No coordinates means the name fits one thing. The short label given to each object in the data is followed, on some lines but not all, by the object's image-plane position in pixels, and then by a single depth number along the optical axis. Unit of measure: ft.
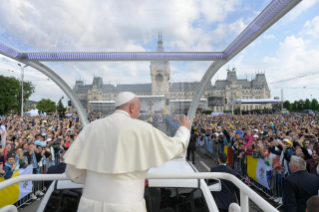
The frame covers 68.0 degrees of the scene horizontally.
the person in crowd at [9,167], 18.42
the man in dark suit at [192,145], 36.06
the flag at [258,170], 21.87
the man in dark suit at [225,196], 12.10
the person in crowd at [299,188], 12.07
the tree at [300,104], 310.59
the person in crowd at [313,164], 16.85
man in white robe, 5.54
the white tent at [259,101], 189.26
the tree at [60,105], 281.17
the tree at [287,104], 336.76
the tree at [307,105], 305.22
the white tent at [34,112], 84.87
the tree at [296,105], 313.18
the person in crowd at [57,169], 15.61
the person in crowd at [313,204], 7.70
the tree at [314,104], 287.87
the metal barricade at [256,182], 19.98
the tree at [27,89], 191.01
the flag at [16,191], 17.32
